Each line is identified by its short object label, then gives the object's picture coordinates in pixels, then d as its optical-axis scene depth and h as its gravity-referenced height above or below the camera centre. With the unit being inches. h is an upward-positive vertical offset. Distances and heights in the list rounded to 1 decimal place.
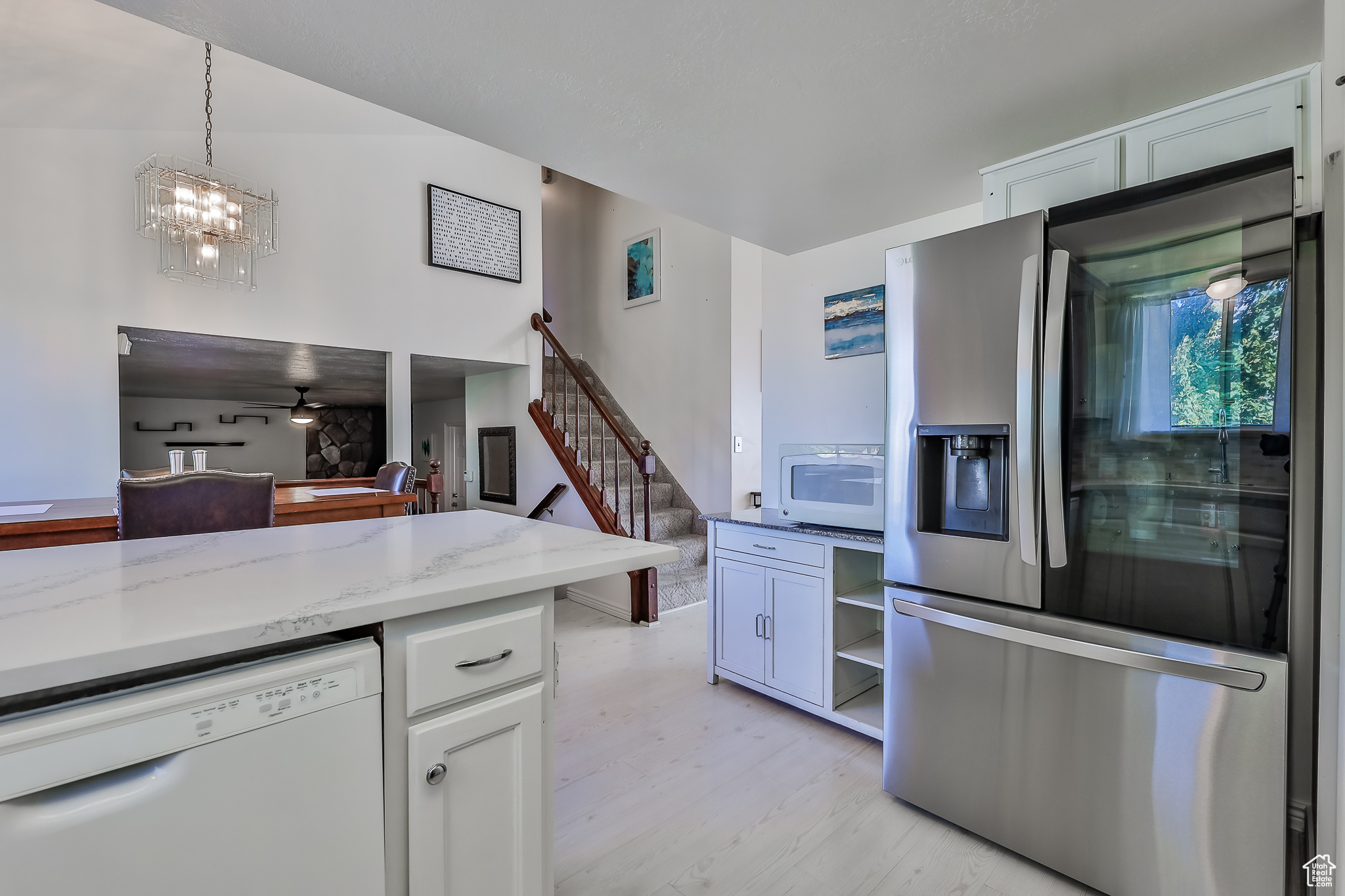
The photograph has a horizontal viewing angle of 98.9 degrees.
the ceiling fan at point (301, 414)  259.6 +12.7
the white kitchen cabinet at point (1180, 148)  58.2 +33.6
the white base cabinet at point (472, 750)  40.8 -23.6
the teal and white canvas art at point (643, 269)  229.9 +70.5
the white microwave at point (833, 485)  92.3 -7.5
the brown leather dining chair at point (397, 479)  142.8 -9.3
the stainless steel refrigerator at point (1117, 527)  51.9 -9.1
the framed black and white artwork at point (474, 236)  195.0 +73.2
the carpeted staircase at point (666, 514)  173.5 -25.9
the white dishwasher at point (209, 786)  28.4 -19.2
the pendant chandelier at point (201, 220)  124.0 +50.3
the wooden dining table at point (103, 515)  95.7 -14.3
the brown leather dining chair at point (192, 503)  82.0 -9.2
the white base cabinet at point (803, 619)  95.1 -31.5
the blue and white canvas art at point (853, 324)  108.4 +22.9
